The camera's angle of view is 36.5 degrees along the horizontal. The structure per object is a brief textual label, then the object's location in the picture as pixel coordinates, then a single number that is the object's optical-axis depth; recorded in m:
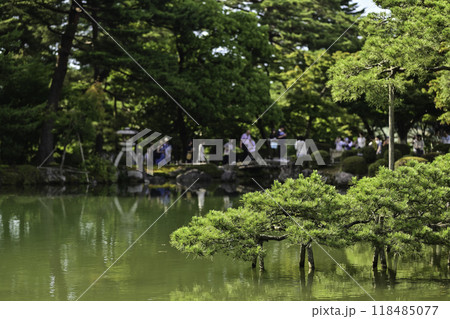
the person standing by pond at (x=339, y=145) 39.33
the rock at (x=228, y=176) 33.65
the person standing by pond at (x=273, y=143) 35.84
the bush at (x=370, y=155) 30.61
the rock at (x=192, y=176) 33.03
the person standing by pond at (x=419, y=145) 32.41
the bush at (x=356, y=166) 29.81
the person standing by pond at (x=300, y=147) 34.58
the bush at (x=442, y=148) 29.22
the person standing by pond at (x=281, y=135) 34.25
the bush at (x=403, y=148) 30.92
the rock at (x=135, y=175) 32.59
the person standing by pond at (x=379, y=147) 32.16
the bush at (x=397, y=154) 28.93
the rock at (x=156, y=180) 32.47
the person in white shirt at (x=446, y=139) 33.22
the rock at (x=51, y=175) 29.15
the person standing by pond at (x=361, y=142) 38.72
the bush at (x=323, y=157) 34.09
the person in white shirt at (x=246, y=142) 32.06
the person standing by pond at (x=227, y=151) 37.28
